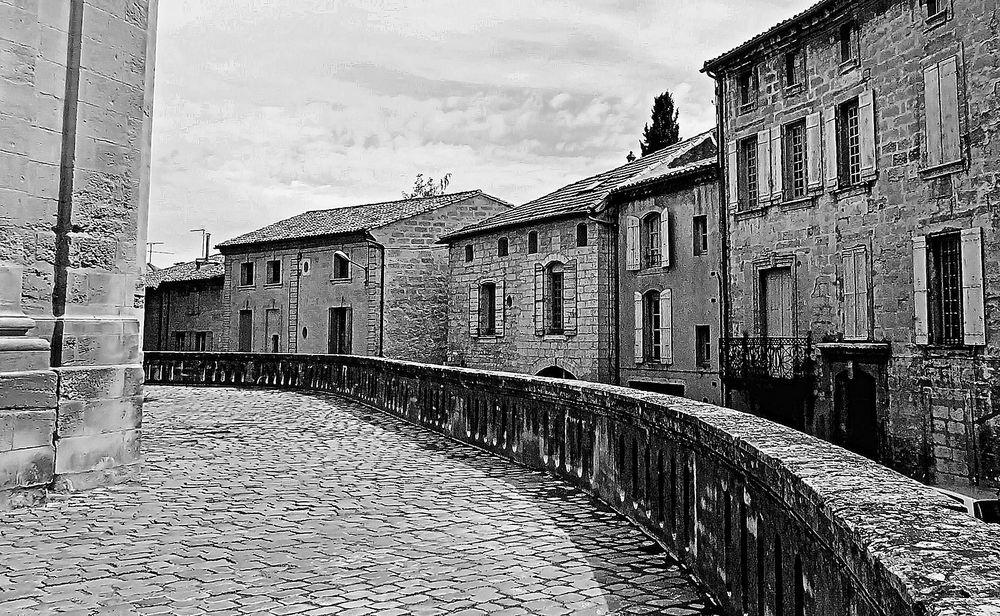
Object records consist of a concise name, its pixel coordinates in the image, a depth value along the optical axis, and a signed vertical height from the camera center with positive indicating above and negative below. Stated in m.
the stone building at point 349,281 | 31.88 +3.06
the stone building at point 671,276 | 20.55 +2.12
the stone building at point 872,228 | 13.66 +2.58
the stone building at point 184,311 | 39.00 +1.97
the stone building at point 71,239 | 6.80 +1.04
